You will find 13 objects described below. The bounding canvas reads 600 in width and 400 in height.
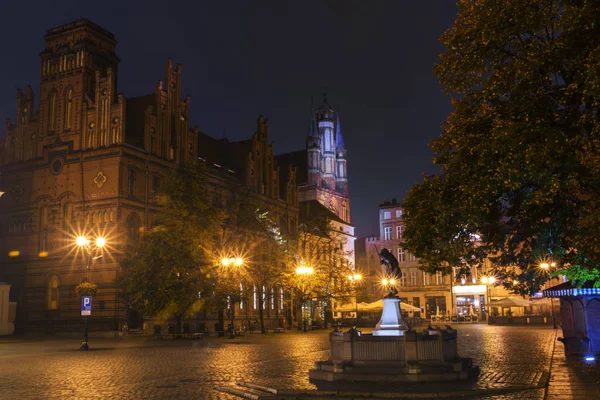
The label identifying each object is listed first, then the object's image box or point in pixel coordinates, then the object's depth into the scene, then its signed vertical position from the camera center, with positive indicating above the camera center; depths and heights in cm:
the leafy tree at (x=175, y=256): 4184 +390
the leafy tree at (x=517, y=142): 1453 +391
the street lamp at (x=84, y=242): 3102 +379
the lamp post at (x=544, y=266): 3993 +256
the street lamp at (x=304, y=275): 4862 +308
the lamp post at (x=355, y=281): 5754 +297
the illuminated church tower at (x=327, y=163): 10969 +2598
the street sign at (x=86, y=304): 3241 +66
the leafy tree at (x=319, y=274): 5528 +343
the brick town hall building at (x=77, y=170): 4862 +1159
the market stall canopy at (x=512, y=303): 6100 +49
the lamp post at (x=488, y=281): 6766 +297
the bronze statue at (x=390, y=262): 2258 +168
